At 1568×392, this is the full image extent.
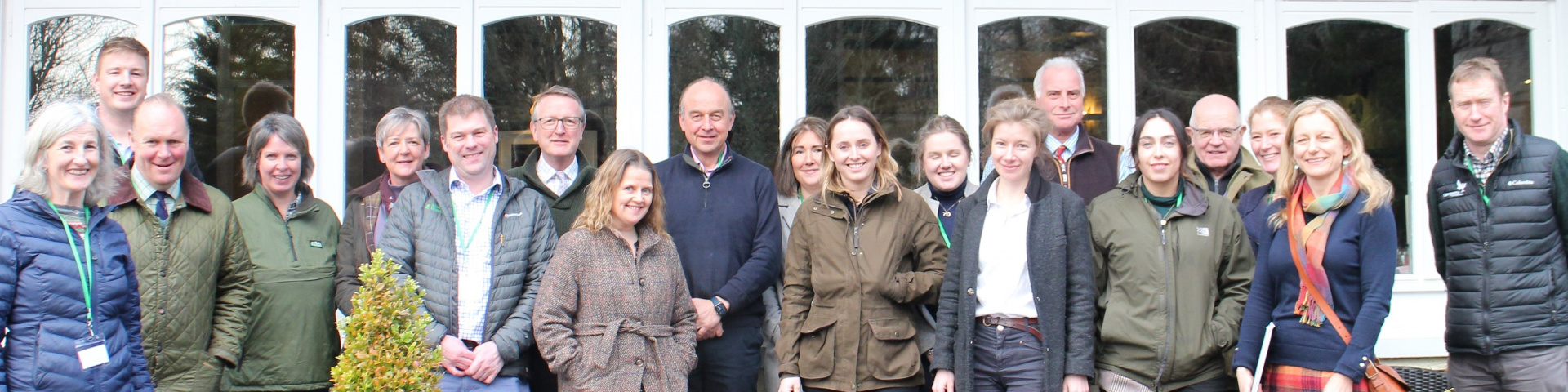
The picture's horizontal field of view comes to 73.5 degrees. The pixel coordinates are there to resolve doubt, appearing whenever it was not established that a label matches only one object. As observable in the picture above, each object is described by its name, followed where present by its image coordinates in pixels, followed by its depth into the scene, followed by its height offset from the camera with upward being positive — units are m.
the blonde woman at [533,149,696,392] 3.59 -0.30
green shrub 3.24 -0.40
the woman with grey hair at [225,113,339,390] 3.78 -0.18
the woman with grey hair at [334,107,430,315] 3.90 +0.10
